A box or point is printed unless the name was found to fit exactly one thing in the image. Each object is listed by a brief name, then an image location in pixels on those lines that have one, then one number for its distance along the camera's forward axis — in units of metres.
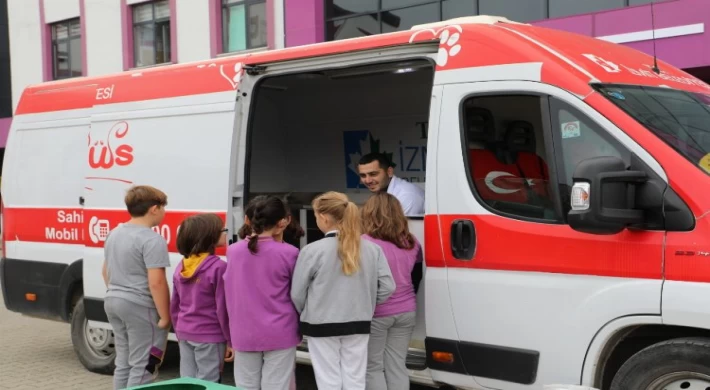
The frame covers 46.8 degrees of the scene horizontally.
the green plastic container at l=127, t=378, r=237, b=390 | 2.92
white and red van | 4.00
